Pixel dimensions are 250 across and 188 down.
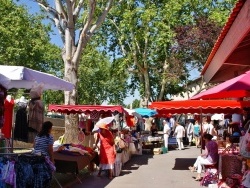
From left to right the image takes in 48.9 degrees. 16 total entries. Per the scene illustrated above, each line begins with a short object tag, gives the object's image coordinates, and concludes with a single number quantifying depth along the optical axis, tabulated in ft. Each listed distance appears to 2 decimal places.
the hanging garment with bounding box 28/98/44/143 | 17.91
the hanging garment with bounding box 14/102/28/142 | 18.11
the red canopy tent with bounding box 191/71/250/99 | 11.86
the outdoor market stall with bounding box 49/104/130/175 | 31.17
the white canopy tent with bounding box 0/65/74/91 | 16.06
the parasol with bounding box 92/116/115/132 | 27.38
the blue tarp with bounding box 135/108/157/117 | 57.78
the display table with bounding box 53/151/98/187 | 21.91
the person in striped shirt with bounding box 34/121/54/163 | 17.11
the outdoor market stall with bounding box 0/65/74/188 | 13.91
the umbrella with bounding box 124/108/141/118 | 42.51
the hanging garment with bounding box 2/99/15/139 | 22.86
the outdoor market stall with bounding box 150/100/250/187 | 19.45
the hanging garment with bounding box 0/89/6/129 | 16.03
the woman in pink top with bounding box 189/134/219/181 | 22.55
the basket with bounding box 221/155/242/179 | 19.36
